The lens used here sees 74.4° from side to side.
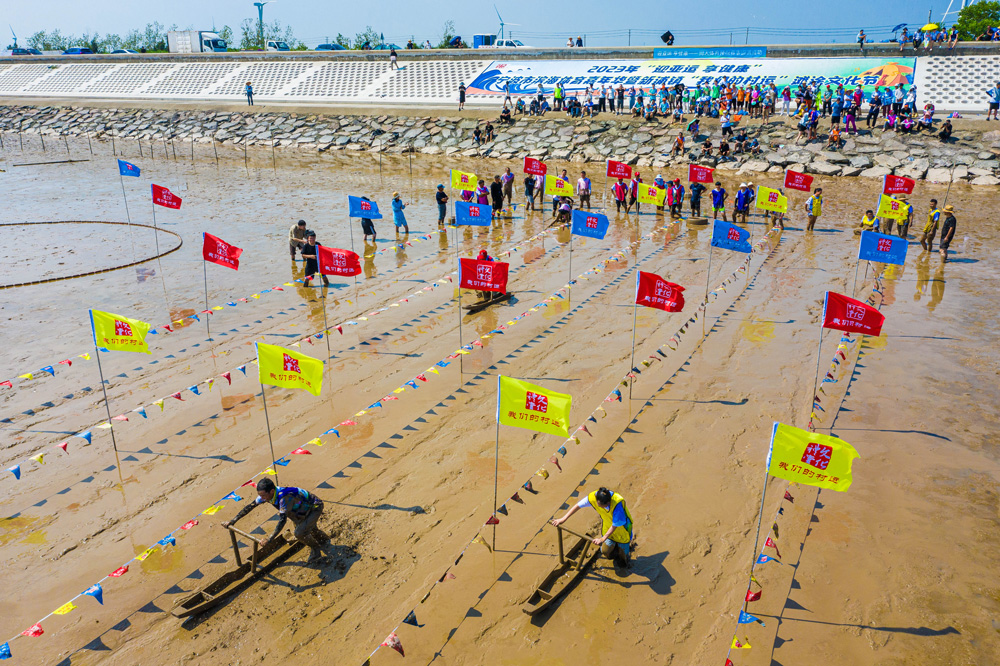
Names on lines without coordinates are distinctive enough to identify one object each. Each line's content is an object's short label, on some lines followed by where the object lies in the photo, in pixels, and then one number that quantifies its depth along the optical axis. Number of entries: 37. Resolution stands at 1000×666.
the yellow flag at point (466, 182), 20.77
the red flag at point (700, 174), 21.88
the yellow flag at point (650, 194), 20.83
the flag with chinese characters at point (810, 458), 6.67
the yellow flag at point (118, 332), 9.76
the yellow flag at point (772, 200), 20.16
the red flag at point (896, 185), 18.95
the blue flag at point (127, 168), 24.31
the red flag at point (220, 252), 14.02
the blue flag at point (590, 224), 16.20
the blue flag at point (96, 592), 6.71
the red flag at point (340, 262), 13.35
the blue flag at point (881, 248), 13.27
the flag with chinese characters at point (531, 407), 7.71
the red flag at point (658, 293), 11.34
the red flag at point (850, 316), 10.06
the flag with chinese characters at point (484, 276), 12.83
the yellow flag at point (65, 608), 6.60
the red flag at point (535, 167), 23.58
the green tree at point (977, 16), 64.26
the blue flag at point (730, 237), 15.23
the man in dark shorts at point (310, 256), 16.05
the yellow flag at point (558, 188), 22.03
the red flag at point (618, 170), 23.30
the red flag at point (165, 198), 19.02
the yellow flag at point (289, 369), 8.69
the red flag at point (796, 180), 21.39
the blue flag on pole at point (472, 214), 17.70
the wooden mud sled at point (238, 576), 6.69
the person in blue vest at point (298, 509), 7.23
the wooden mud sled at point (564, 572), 6.79
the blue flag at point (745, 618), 6.50
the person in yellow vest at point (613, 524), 7.17
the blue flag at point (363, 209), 18.67
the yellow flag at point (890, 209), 18.02
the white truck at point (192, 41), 66.06
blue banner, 42.75
